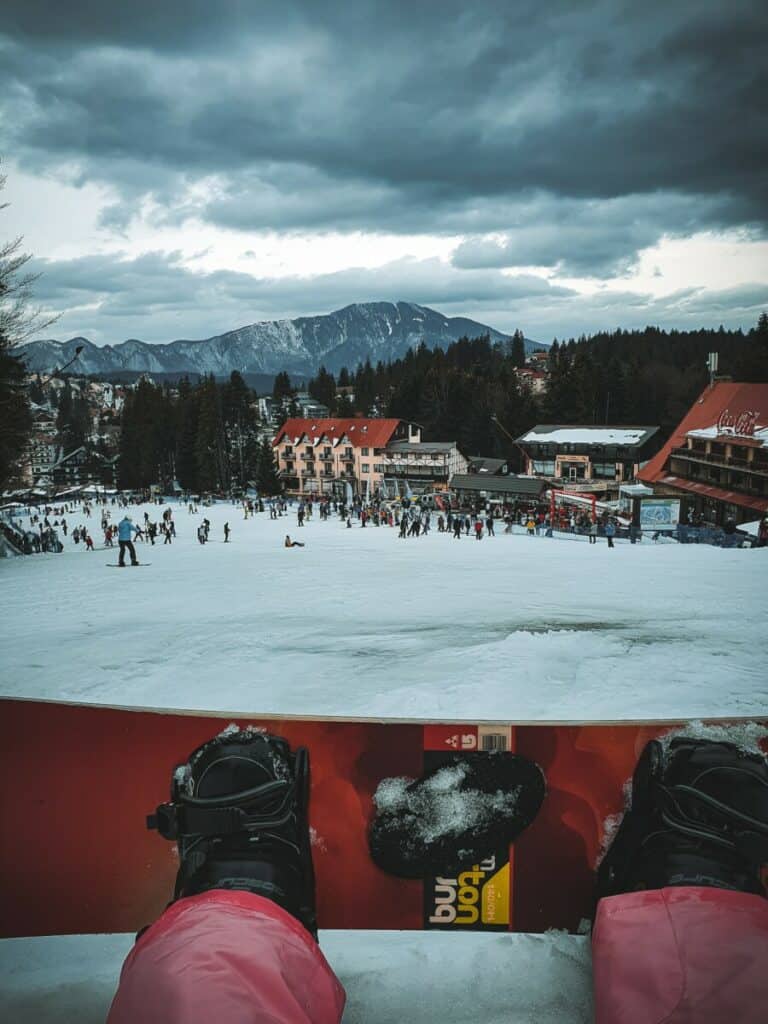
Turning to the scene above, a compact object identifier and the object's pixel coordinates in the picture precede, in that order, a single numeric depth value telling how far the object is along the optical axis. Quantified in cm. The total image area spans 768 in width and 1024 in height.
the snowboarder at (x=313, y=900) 78
